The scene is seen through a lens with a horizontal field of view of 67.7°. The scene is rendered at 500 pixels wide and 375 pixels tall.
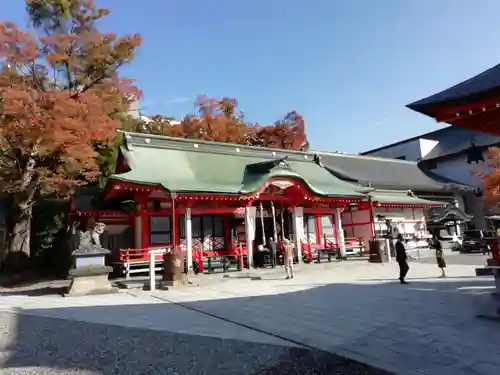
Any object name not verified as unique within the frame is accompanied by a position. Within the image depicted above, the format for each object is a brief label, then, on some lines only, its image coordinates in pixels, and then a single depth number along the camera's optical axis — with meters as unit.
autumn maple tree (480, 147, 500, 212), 26.94
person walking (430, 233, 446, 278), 11.94
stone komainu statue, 12.03
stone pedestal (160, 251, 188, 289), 12.69
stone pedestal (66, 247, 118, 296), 11.64
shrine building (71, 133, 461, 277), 16.36
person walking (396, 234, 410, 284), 11.23
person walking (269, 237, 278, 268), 16.67
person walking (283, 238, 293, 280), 13.87
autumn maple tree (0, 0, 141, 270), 14.80
